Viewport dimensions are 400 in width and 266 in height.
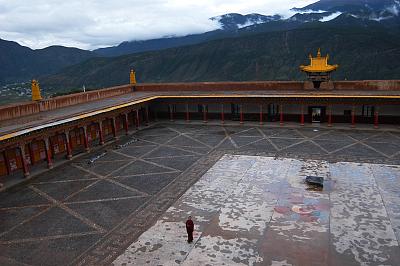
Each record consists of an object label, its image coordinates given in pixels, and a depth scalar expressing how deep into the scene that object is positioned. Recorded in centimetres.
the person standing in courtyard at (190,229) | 1413
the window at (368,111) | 3366
